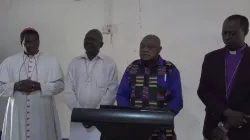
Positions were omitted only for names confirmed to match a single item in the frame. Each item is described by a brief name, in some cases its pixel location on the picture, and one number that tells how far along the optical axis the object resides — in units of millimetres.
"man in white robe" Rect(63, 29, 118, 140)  3564
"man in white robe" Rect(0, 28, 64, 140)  3727
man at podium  2953
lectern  1329
